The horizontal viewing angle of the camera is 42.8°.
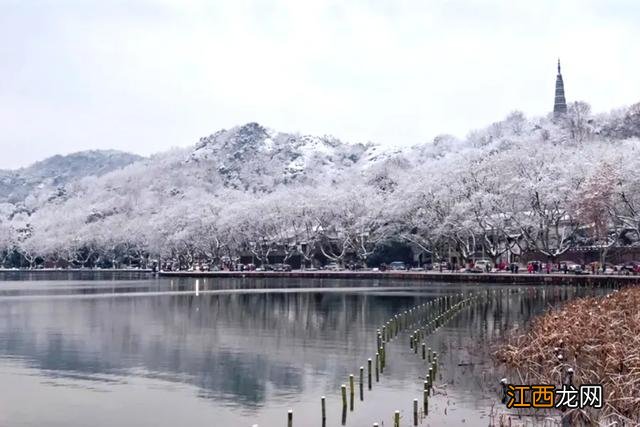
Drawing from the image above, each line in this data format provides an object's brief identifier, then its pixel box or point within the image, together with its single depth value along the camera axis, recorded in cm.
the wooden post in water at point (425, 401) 2123
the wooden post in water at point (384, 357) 2866
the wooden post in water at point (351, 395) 2218
